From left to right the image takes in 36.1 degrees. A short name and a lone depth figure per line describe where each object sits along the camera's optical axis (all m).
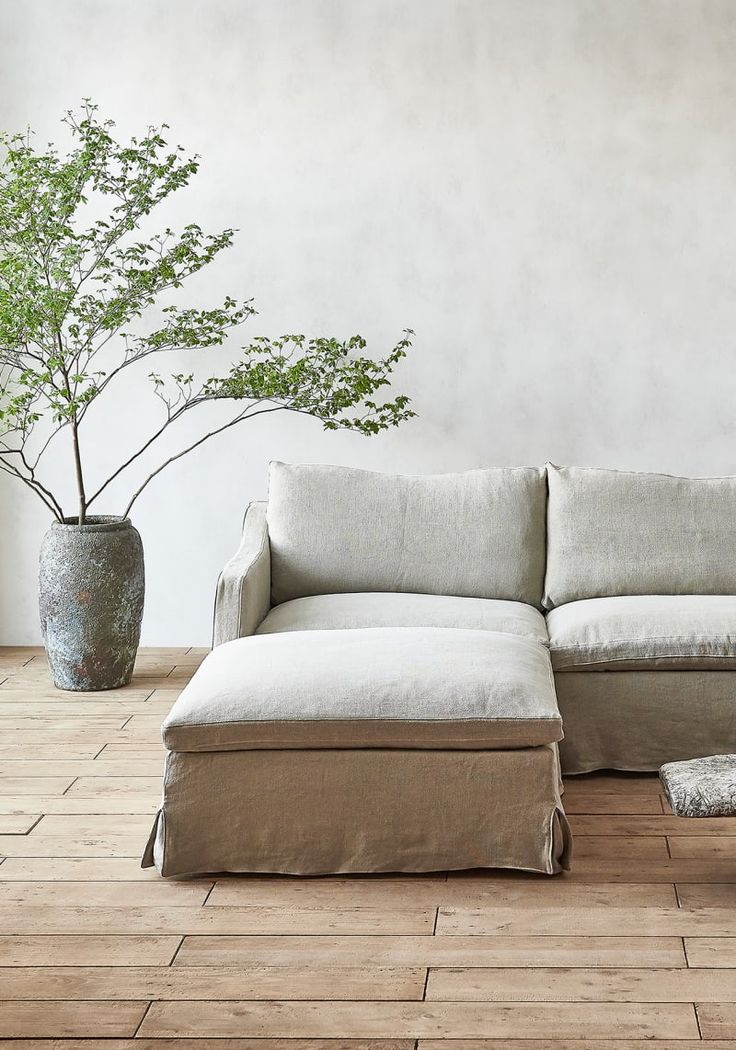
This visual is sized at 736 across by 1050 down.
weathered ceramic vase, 3.93
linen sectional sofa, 2.46
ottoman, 2.46
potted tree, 3.72
